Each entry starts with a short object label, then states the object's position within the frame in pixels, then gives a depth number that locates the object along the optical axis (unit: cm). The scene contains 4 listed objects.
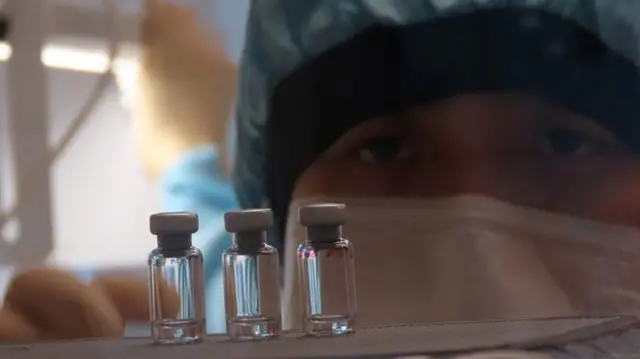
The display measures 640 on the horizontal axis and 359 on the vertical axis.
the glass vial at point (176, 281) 57
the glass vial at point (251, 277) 58
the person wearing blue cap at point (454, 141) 71
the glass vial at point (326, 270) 61
